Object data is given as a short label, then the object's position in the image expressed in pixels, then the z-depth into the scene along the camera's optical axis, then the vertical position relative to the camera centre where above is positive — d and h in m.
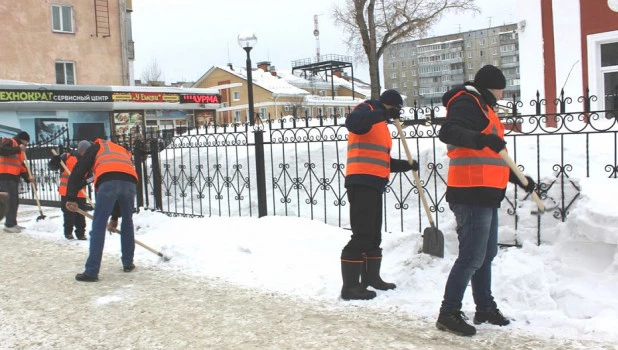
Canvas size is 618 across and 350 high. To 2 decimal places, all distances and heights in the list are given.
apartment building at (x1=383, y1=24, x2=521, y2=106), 80.12 +14.03
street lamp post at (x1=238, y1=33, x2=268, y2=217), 7.41 -0.22
